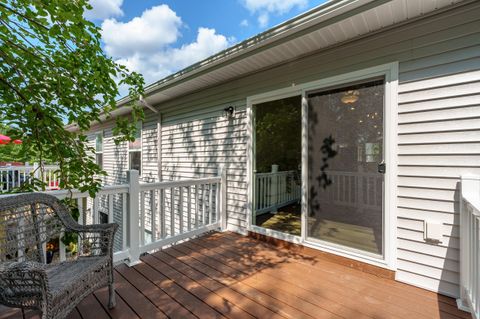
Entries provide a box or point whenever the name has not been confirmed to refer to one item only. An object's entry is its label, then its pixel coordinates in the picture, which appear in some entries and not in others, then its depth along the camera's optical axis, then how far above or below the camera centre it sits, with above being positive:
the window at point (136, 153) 6.66 +0.15
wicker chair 1.34 -0.69
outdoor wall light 3.97 +0.79
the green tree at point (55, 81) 1.98 +0.70
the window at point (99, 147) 8.74 +0.41
